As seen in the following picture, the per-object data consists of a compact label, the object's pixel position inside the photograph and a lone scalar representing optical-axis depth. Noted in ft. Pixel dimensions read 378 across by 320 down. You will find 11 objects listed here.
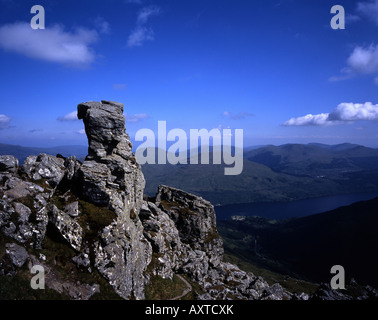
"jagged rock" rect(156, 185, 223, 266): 250.64
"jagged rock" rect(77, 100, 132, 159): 153.89
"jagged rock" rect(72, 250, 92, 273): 102.89
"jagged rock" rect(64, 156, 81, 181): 136.35
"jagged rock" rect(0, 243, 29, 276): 82.43
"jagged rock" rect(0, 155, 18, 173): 120.06
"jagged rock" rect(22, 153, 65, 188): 124.47
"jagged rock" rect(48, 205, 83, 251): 106.73
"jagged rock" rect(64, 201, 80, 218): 116.18
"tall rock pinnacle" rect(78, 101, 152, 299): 111.96
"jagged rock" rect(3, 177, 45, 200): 106.11
